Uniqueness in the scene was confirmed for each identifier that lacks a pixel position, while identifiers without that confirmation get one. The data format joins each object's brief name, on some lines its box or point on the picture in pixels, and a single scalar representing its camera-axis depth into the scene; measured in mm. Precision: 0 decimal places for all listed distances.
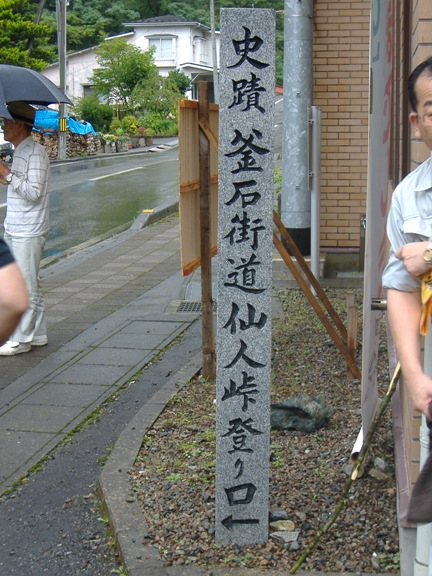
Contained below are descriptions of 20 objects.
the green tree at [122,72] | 53406
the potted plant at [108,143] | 43094
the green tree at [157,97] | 53094
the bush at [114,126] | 48969
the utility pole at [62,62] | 37250
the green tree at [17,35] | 36719
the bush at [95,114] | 49469
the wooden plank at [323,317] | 5465
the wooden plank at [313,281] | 5738
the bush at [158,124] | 51219
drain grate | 8758
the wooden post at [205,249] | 5930
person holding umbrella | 6902
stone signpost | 3836
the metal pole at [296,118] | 9086
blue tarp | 40219
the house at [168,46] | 68938
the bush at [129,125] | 49469
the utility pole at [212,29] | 49206
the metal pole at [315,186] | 7664
